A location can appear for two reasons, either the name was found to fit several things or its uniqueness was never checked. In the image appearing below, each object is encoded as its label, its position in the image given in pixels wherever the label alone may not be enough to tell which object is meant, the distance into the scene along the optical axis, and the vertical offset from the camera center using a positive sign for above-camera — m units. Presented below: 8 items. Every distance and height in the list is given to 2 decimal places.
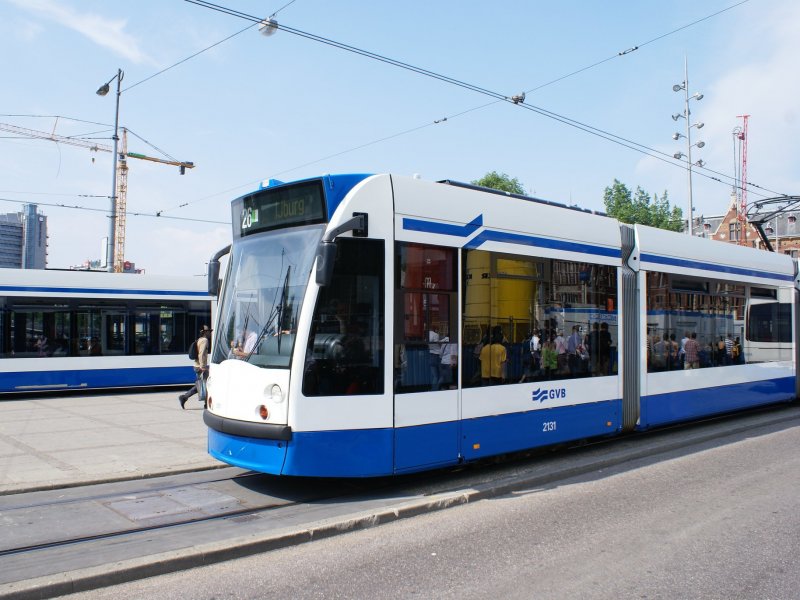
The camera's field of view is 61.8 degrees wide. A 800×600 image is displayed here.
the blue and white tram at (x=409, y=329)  6.47 +0.06
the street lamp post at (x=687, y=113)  32.28 +10.84
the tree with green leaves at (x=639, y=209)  56.72 +10.92
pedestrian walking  13.80 -0.69
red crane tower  52.82 +14.83
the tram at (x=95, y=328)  16.38 +0.13
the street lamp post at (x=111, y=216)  22.91 +4.12
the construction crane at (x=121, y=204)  50.01 +10.72
